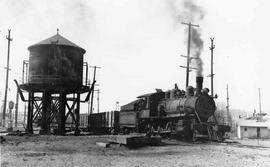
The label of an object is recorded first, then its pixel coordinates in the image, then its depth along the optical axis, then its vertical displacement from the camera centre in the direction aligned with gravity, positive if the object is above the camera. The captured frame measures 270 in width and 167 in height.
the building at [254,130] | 38.69 -2.26
